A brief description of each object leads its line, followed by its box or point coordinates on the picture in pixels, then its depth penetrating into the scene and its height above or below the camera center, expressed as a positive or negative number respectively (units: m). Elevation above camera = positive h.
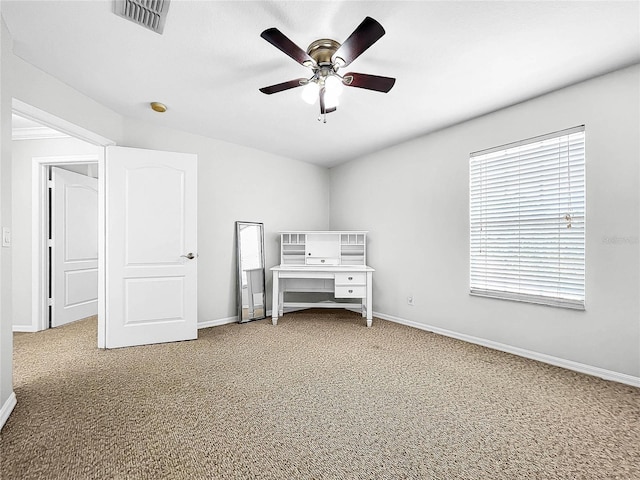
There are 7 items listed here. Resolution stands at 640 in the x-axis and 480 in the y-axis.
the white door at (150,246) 3.29 -0.06
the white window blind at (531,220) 2.73 +0.19
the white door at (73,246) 4.10 -0.07
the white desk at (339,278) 4.18 -0.50
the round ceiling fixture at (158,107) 3.14 +1.34
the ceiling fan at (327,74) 1.88 +1.12
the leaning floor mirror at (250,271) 4.38 -0.44
